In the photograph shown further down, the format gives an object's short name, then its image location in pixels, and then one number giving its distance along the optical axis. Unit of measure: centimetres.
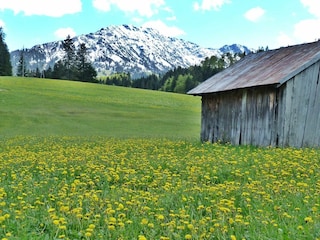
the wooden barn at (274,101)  1546
